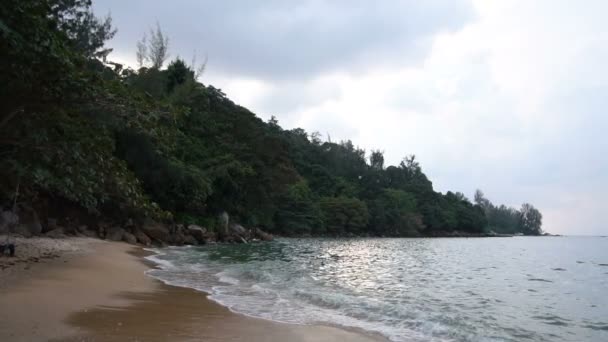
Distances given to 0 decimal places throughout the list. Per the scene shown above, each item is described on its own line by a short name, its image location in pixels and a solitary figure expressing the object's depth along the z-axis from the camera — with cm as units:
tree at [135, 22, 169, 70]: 5531
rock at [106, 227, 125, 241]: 3116
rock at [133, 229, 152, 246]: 3303
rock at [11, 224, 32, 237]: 2136
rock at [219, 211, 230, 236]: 4416
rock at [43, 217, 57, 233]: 2668
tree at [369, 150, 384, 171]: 14568
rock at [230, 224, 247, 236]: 4691
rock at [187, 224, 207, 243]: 3830
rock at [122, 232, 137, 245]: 3161
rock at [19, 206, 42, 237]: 2344
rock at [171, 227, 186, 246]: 3601
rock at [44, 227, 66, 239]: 2456
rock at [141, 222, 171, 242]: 3475
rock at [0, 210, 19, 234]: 2055
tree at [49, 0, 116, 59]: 2188
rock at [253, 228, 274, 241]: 5377
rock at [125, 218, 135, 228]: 3397
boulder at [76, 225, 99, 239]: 2984
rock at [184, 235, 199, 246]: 3708
